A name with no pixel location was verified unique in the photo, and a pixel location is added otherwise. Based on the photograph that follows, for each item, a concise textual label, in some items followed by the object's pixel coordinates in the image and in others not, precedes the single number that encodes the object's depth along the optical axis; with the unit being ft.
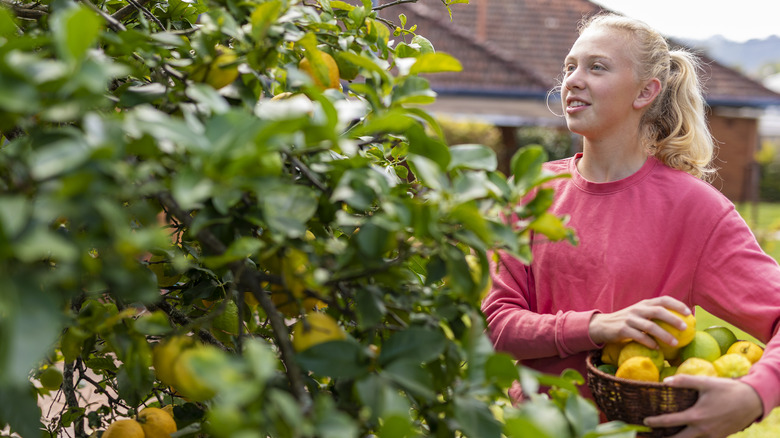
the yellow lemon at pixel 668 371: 5.27
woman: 5.91
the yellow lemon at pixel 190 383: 2.80
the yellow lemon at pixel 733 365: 5.12
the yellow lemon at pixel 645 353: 5.31
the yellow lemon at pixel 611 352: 5.58
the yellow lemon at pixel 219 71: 3.46
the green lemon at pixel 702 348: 5.31
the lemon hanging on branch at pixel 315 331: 3.25
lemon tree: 2.28
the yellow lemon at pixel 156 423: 4.62
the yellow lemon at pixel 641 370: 5.03
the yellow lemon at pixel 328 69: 4.01
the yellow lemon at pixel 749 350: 5.44
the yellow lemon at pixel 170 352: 3.36
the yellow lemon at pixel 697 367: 5.01
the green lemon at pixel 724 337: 5.69
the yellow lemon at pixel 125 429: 4.46
